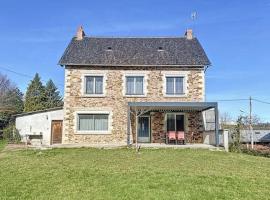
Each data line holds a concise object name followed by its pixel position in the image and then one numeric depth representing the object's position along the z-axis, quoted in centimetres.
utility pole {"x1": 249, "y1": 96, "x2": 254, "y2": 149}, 2025
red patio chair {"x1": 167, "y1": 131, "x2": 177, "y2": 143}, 1301
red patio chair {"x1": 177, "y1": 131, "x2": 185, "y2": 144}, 1302
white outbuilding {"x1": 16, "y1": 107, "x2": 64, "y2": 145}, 1514
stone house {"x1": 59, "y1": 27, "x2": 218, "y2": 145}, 1369
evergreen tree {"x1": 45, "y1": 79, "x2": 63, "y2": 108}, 3431
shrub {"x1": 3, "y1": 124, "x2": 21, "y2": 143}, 1709
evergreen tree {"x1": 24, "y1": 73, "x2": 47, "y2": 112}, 2918
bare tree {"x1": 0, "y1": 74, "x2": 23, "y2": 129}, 2840
